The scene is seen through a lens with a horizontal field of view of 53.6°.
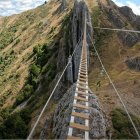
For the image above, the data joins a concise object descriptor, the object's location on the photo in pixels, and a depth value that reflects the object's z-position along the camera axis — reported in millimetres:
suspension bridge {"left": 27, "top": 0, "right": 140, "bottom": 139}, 6630
